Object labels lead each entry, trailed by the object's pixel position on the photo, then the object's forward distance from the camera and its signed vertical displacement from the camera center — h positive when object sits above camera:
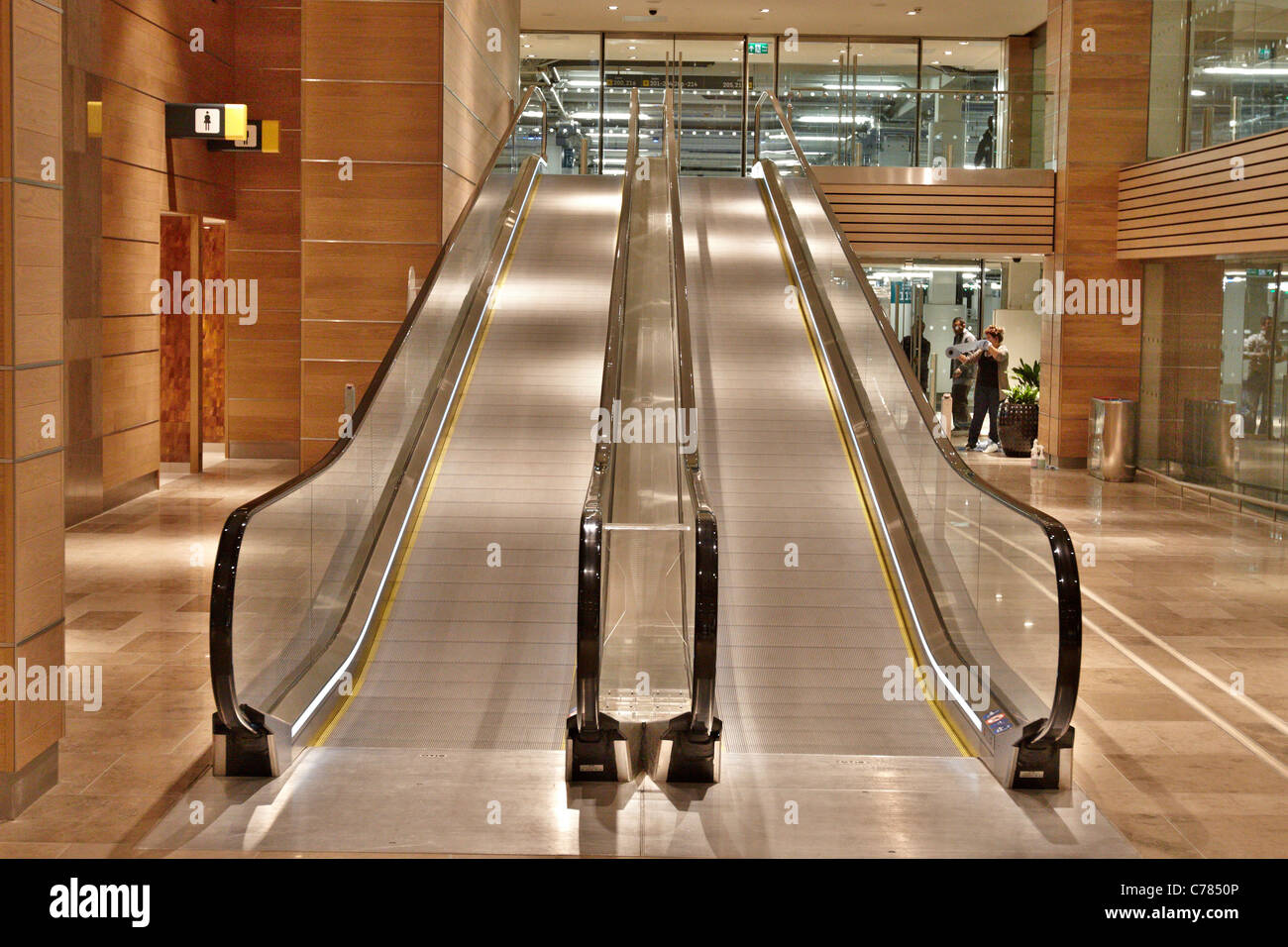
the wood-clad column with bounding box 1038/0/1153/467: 15.69 +2.35
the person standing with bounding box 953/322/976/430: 20.16 -0.43
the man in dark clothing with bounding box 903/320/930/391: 18.08 +0.06
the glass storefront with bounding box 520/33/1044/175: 17.12 +4.00
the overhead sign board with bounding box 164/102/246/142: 12.55 +2.21
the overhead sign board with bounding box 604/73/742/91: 22.52 +4.78
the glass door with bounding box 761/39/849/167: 17.55 +3.39
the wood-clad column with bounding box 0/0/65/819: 4.84 -0.14
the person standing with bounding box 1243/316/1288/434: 12.45 -0.09
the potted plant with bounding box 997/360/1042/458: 16.97 -0.79
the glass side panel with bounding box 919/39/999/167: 17.08 +3.11
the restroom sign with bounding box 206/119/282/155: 13.35 +2.20
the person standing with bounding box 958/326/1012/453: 17.27 -0.17
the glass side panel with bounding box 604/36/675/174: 22.48 +4.77
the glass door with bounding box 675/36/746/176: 20.61 +3.78
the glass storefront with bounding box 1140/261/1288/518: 12.43 -0.09
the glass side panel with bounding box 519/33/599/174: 21.98 +4.89
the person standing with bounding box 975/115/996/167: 17.08 +2.78
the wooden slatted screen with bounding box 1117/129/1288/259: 11.70 +1.67
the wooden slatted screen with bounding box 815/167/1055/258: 16.44 +1.96
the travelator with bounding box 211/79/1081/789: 5.29 -1.04
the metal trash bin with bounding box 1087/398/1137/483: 14.96 -0.86
